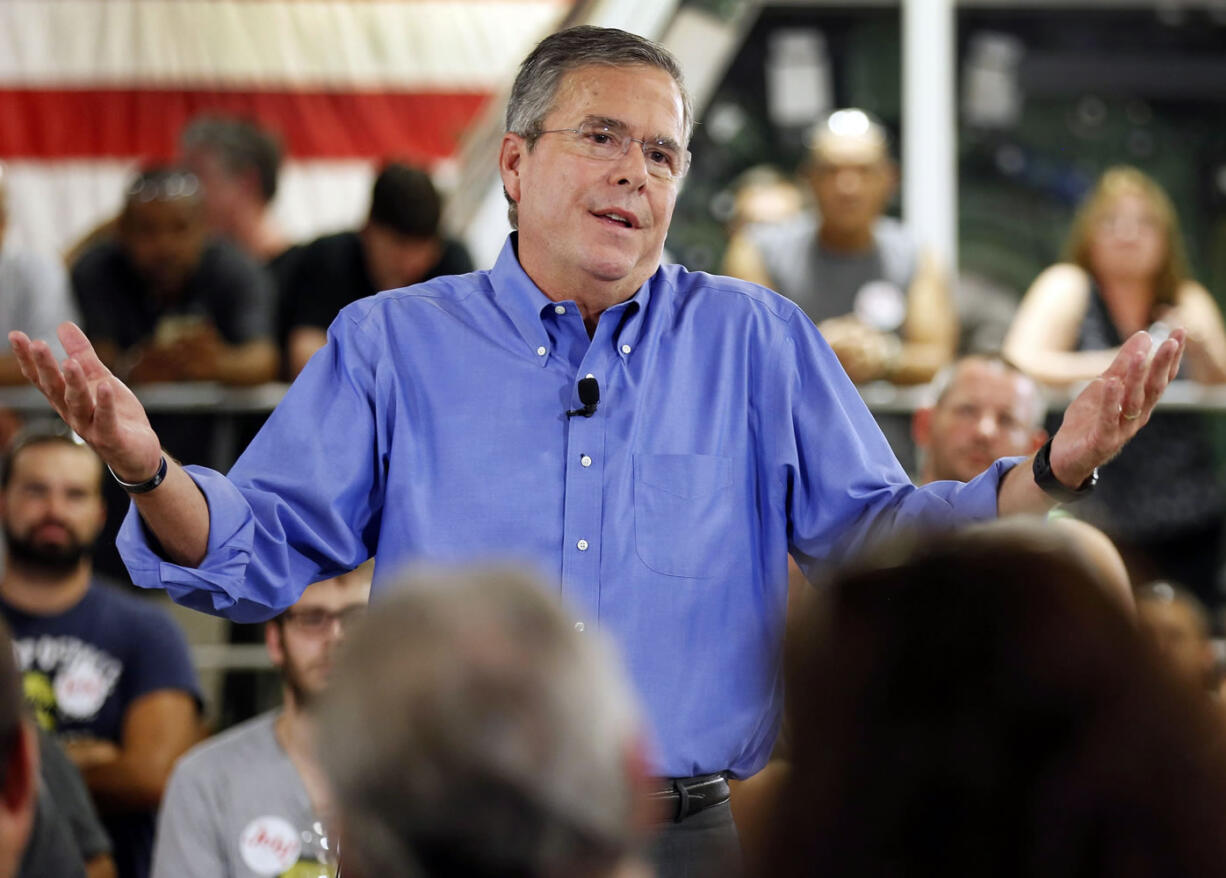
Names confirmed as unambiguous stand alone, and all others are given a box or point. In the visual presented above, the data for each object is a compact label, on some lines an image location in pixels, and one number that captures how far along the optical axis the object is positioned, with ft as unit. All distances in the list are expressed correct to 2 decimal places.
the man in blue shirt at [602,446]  13.96
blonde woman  31.78
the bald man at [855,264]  32.94
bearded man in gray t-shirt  22.17
